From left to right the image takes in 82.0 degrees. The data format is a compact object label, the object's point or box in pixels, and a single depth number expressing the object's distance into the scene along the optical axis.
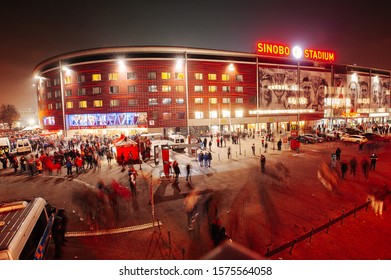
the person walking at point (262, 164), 17.60
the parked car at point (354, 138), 32.09
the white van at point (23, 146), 29.92
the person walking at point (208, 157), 19.84
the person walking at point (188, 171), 15.88
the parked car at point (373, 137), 34.97
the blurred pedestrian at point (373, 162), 17.13
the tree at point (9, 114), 93.30
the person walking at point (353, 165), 15.88
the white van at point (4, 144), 28.78
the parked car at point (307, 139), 33.62
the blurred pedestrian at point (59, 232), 8.01
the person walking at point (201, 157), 20.37
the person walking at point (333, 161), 18.30
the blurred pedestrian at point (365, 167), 15.33
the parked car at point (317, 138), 34.09
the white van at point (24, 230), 5.52
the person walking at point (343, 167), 15.26
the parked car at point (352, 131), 38.06
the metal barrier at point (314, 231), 7.68
